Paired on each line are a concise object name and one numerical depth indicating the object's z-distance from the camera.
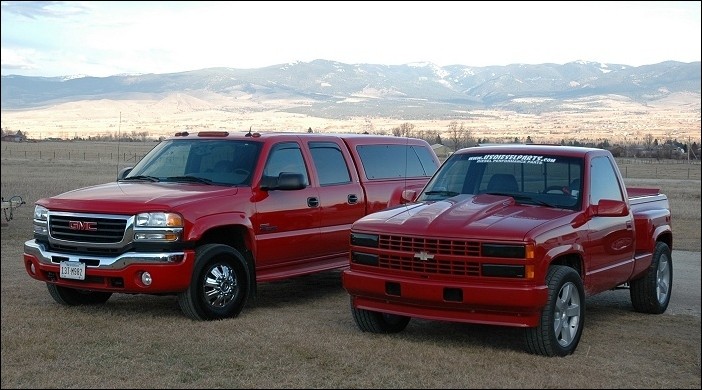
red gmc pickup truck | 9.29
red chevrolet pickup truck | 7.82
